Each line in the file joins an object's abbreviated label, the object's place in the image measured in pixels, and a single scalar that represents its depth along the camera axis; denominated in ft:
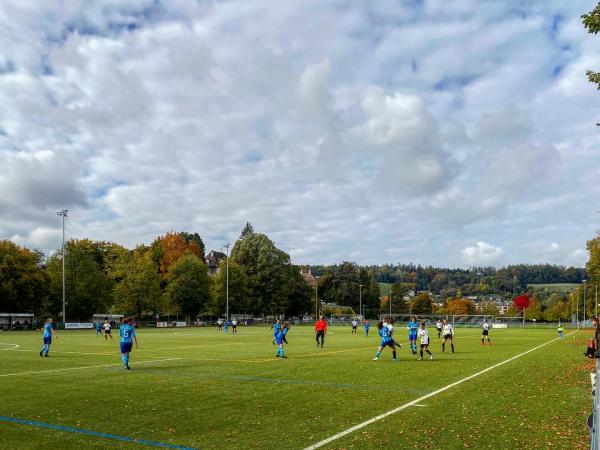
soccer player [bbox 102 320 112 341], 147.90
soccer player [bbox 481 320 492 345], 132.26
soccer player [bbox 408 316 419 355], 95.71
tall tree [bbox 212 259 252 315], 347.15
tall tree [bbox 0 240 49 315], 245.04
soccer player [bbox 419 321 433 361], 84.65
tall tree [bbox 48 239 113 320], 279.08
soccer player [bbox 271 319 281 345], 91.34
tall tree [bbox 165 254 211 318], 316.40
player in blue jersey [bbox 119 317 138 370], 68.18
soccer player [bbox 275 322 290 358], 87.97
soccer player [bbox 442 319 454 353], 103.24
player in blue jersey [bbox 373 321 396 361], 80.54
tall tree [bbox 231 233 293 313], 374.22
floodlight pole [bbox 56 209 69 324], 259.60
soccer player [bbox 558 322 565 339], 179.19
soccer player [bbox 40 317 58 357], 88.17
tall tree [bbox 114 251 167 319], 295.28
